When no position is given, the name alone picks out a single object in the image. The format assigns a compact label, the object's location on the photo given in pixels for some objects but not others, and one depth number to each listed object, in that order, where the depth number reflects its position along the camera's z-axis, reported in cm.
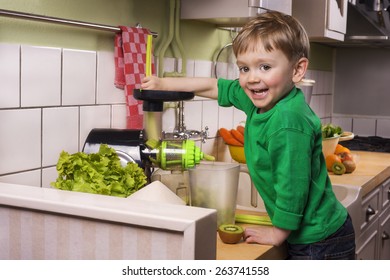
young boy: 205
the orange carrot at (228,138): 306
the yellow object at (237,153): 304
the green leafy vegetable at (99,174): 205
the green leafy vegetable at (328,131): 330
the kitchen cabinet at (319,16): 341
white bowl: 325
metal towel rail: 216
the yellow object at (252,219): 219
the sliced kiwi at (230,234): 203
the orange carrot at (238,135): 307
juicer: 226
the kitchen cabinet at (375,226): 295
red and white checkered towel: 255
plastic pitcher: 213
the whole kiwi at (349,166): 309
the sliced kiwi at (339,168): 307
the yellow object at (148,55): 242
